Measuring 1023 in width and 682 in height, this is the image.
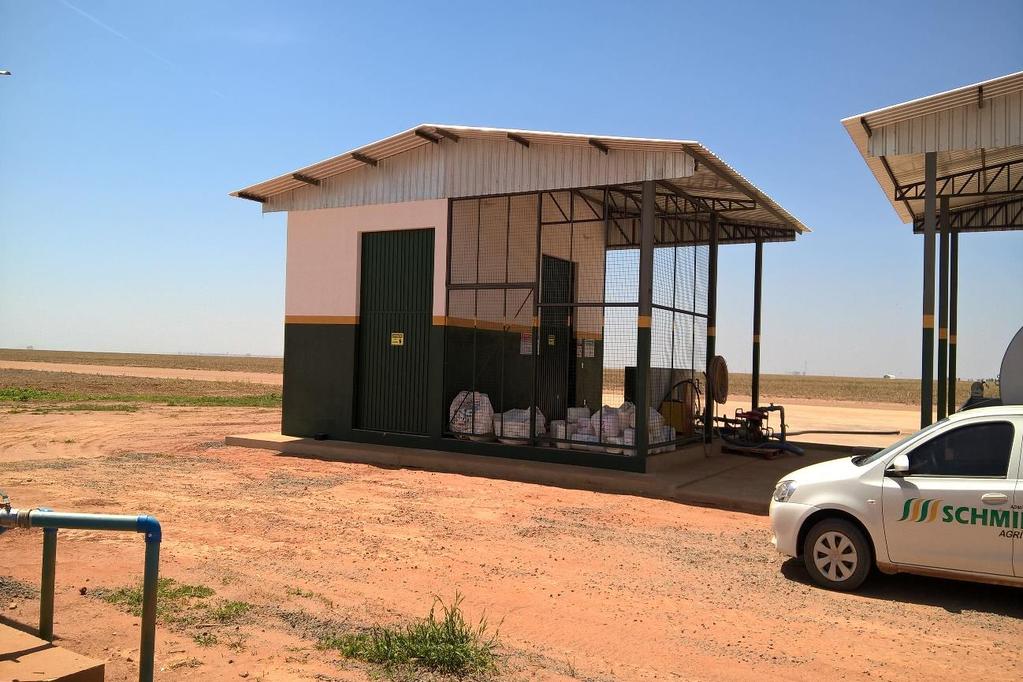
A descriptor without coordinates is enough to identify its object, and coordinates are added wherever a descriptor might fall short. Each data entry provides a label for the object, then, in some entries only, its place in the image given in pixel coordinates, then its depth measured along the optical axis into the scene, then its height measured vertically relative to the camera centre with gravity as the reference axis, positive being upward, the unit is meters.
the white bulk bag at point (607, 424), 13.42 -0.95
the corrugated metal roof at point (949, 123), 11.16 +3.65
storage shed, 13.24 +1.21
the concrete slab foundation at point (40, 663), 4.04 -1.62
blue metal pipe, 4.24 -0.94
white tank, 8.41 +0.04
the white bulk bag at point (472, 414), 14.38 -0.91
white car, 6.46 -1.12
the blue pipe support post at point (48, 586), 4.84 -1.42
